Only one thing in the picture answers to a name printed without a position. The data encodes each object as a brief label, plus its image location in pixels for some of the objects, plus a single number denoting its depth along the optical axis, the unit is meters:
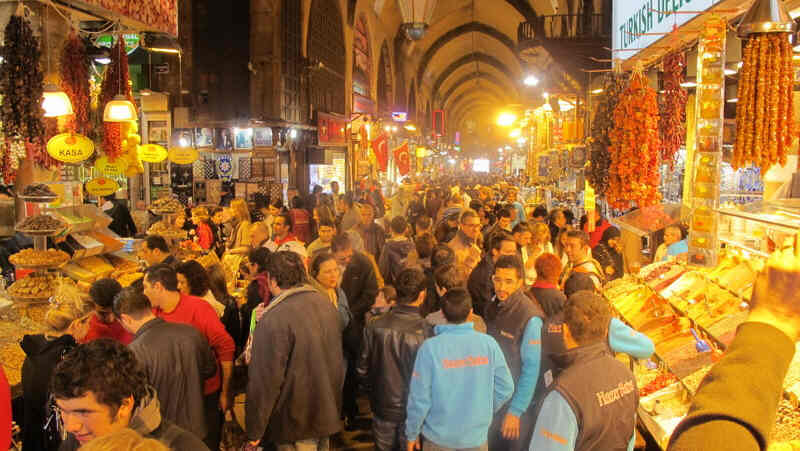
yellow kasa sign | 5.84
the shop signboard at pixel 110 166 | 7.88
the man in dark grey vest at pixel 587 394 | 2.56
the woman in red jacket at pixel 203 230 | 7.98
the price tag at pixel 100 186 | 8.72
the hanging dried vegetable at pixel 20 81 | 5.05
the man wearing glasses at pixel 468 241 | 6.06
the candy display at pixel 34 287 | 4.65
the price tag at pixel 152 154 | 10.52
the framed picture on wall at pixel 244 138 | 14.23
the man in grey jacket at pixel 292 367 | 3.44
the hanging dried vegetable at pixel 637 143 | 4.94
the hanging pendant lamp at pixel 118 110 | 6.12
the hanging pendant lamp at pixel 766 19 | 3.17
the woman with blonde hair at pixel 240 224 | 7.71
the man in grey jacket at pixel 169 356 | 3.18
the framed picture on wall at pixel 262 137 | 14.27
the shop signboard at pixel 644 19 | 4.09
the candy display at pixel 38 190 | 5.09
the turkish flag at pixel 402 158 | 17.78
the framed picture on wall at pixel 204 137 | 14.11
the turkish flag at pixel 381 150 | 17.31
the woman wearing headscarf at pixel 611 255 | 6.63
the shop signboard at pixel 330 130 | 15.91
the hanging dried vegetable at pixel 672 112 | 5.66
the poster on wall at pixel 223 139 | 14.05
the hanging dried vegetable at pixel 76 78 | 5.95
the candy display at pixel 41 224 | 4.81
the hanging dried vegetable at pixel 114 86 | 6.48
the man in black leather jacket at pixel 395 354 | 3.59
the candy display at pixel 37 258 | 4.75
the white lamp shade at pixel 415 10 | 20.78
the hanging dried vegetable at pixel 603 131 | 5.30
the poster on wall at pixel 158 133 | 14.03
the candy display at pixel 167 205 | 7.16
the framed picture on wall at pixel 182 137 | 14.10
